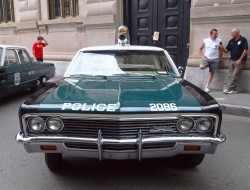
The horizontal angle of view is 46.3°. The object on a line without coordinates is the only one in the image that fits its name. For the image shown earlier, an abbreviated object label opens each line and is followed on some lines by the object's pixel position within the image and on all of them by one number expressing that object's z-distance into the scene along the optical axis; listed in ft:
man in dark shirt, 25.59
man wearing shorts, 27.02
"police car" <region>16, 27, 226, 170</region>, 9.29
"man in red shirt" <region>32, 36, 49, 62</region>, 38.47
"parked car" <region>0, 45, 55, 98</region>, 23.89
